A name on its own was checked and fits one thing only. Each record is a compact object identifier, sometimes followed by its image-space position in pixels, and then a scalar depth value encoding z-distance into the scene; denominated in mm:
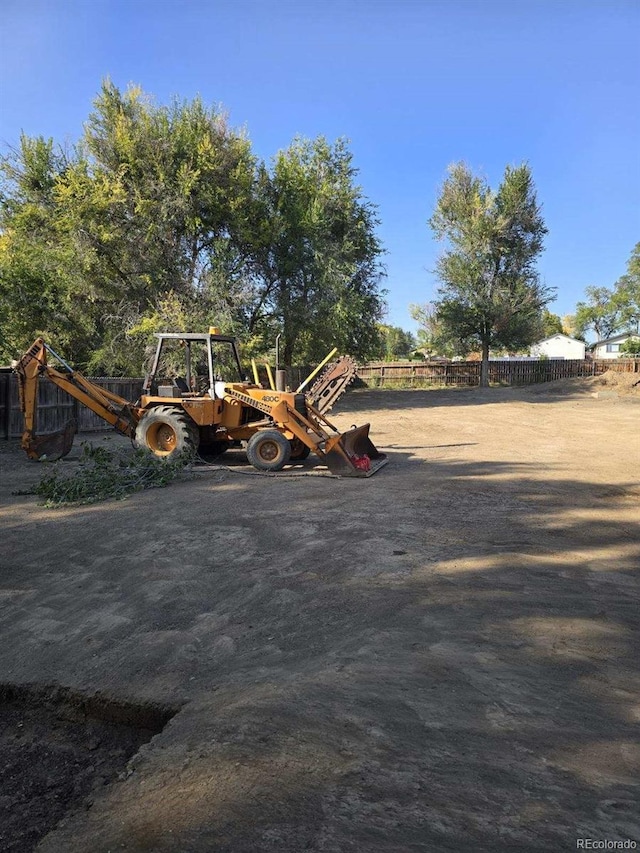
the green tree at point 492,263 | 39531
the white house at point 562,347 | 86875
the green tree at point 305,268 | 26203
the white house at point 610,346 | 83250
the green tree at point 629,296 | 82562
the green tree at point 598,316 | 97688
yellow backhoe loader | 10844
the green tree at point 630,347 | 60781
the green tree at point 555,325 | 97206
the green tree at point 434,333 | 41969
